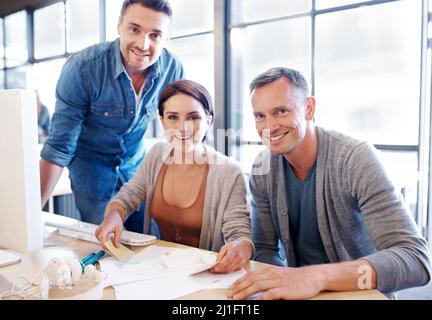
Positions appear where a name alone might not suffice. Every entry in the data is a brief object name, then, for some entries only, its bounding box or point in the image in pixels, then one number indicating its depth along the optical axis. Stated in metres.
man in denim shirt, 1.15
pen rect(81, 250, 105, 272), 0.71
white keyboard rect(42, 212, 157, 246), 0.84
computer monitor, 0.61
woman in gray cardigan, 0.99
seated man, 0.74
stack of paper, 0.59
